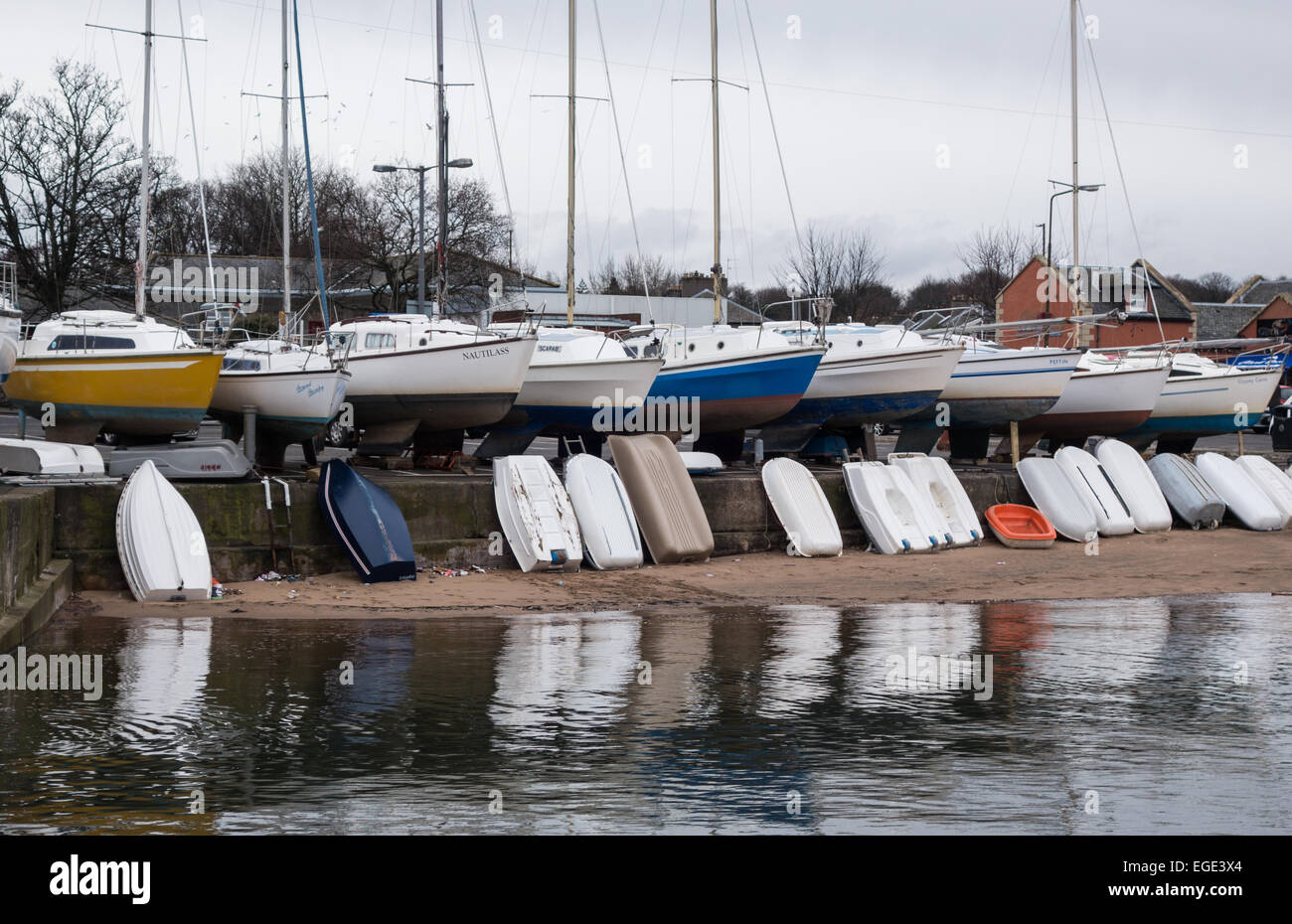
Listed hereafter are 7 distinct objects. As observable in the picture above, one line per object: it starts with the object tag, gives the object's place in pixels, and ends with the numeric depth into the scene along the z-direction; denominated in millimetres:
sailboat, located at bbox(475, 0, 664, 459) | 19922
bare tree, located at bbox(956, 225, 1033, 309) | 66125
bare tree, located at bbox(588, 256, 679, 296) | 69500
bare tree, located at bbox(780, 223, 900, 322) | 60688
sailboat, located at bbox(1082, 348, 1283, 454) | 27391
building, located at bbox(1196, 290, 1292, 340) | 62375
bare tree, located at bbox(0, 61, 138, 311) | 34000
